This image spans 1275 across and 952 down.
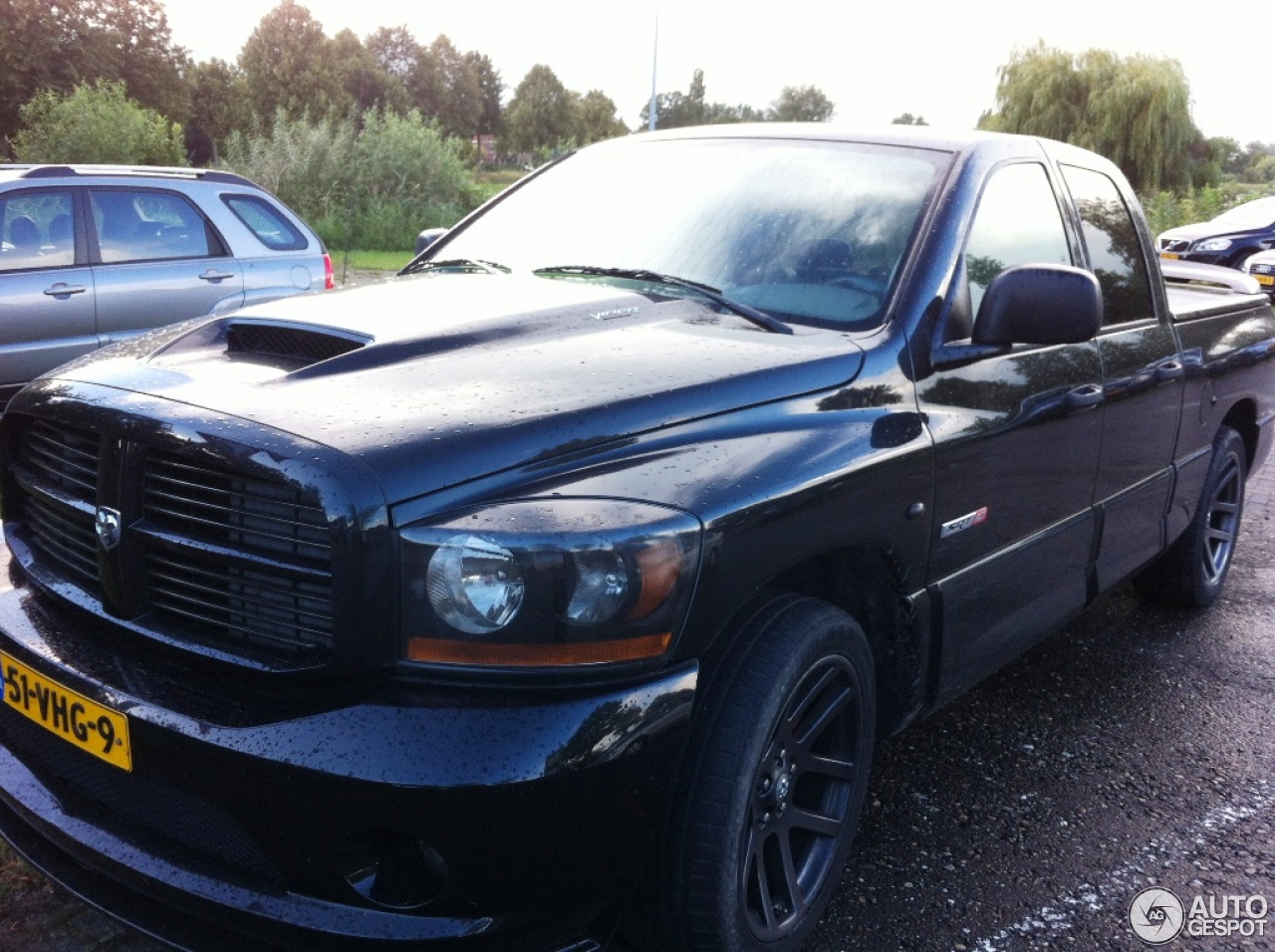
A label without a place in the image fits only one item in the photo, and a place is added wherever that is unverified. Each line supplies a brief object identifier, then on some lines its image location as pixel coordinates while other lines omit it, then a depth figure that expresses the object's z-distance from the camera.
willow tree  31.23
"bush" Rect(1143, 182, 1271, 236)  23.67
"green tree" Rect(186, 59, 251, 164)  55.66
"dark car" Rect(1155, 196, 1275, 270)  17.56
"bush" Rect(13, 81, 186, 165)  22.33
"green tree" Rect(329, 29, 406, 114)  62.62
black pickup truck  1.87
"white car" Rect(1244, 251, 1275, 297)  15.39
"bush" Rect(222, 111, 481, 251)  24.44
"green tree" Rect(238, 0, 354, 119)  57.34
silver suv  7.08
